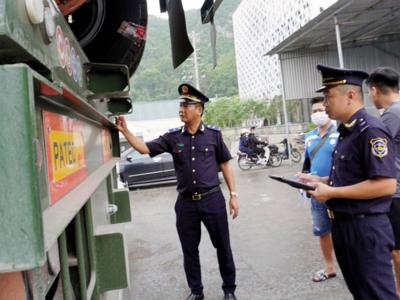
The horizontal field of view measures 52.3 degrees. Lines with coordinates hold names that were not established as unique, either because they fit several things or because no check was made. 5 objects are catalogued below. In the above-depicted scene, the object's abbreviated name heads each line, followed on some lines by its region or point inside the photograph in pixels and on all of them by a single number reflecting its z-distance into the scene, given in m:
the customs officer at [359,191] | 2.05
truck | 0.63
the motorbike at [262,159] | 13.75
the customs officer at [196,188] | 3.33
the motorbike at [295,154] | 14.05
